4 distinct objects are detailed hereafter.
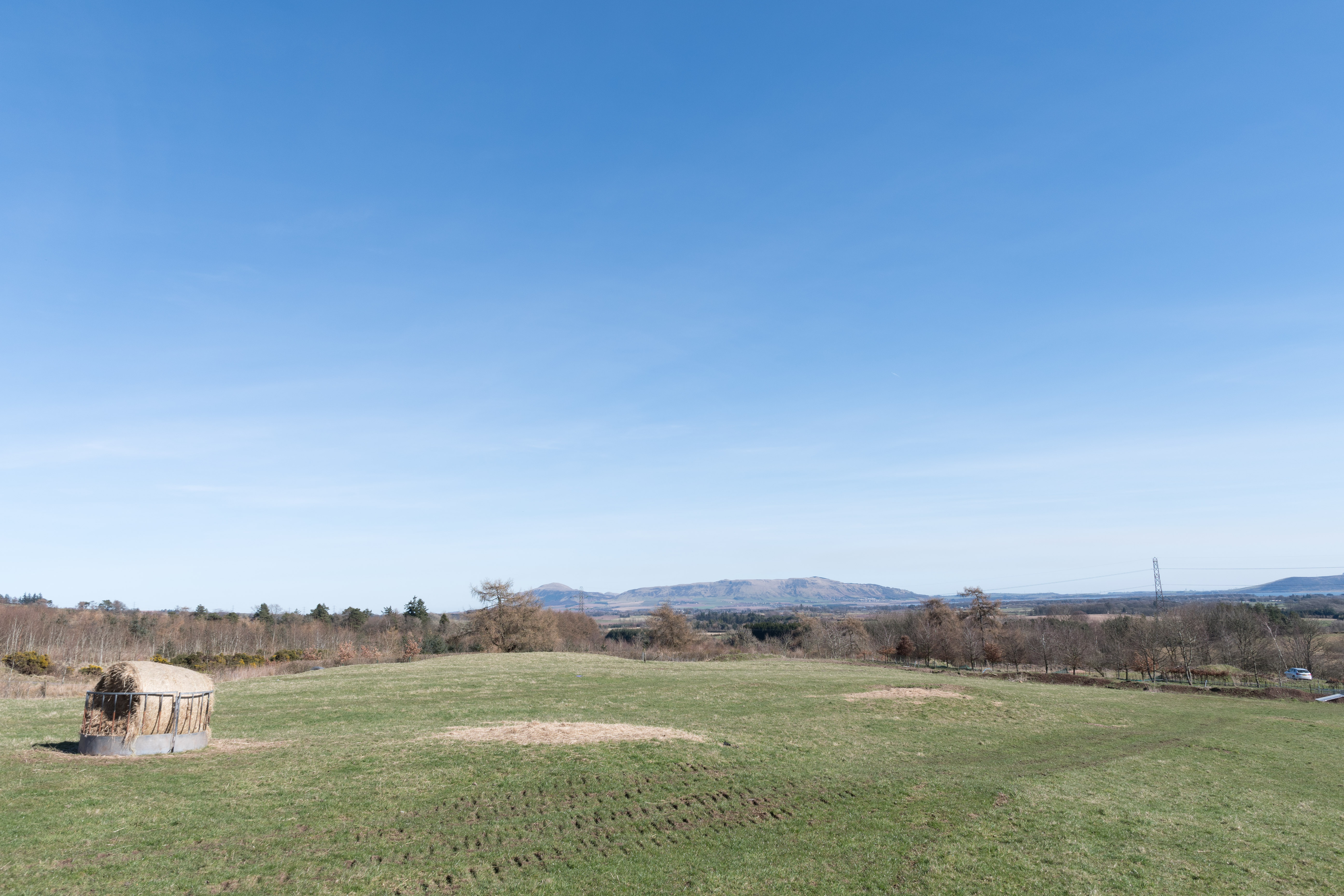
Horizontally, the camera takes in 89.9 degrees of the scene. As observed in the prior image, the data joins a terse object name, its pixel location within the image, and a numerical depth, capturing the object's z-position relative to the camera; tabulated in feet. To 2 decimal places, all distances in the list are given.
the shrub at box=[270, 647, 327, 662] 265.75
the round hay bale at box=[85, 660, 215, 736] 69.46
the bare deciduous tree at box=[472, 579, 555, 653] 299.99
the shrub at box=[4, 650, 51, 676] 195.93
